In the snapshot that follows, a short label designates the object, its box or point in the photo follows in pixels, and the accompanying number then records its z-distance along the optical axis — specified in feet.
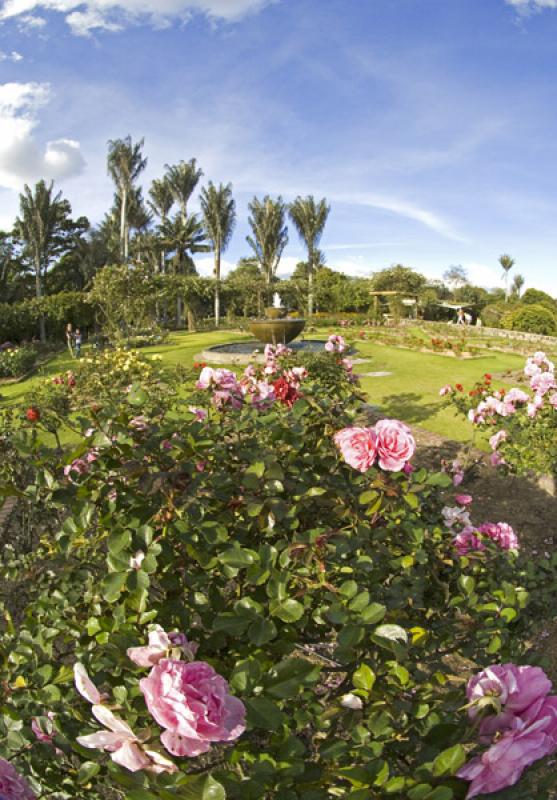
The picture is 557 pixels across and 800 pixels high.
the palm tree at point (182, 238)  127.95
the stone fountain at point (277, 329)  53.67
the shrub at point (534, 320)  95.35
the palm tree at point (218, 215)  122.72
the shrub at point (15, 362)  49.57
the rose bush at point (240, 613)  3.04
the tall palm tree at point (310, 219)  153.15
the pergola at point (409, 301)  129.59
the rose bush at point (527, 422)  15.24
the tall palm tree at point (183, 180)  125.70
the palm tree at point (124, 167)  118.01
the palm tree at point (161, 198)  135.23
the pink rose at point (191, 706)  2.70
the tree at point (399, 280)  163.32
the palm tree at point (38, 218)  112.06
